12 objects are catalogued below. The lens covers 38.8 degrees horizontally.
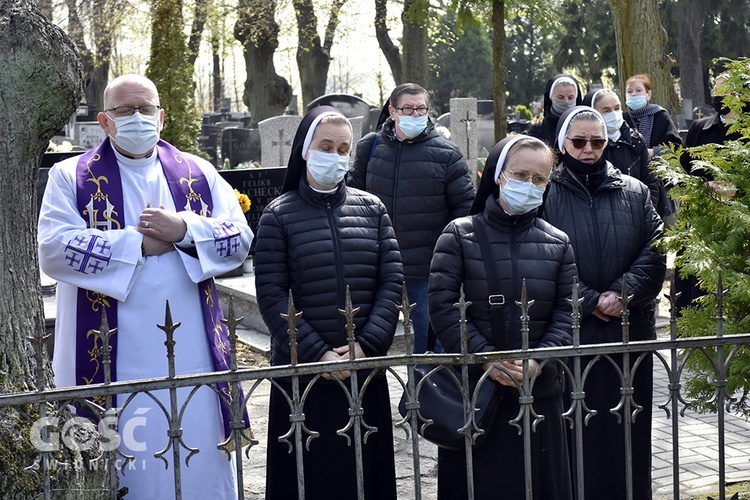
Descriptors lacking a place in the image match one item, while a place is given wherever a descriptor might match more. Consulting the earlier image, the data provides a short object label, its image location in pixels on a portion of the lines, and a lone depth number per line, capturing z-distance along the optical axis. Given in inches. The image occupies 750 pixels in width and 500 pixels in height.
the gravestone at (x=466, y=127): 564.6
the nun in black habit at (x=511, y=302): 155.9
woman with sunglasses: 187.6
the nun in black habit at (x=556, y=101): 301.3
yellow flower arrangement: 401.6
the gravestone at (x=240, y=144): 833.5
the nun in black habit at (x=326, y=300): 169.3
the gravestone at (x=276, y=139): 559.2
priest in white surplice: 162.7
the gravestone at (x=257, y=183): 457.1
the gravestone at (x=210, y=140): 1016.9
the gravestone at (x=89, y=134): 872.9
